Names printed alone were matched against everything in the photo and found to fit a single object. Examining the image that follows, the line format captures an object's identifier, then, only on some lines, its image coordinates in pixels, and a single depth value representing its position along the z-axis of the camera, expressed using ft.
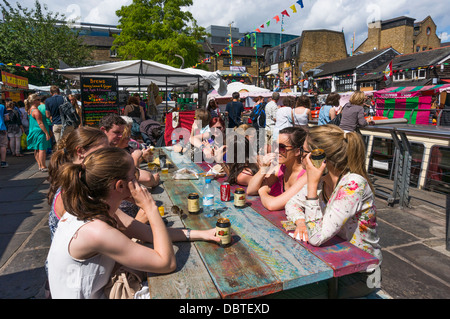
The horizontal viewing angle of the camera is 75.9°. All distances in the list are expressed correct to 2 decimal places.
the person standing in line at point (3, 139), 25.62
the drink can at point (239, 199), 8.16
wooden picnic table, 4.58
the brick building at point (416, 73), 78.54
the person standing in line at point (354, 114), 18.24
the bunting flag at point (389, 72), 55.01
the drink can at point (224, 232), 5.87
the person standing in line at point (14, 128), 29.40
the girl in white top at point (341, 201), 5.84
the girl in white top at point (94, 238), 4.65
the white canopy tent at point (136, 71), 24.58
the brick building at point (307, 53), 127.14
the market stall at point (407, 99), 47.64
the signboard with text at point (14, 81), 39.40
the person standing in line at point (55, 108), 24.64
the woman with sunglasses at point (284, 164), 8.89
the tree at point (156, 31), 60.75
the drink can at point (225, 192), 8.70
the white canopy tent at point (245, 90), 52.60
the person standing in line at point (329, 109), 22.54
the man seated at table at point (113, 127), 12.35
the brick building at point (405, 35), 129.39
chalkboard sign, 25.05
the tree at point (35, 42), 60.54
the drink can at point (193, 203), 7.82
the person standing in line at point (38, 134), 24.06
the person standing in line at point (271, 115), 27.61
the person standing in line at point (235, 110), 31.48
